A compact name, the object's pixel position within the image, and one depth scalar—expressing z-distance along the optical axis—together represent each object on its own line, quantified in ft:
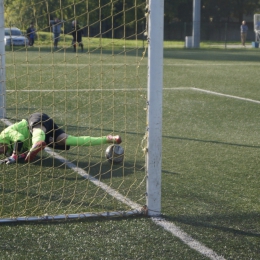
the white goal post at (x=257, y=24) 220.16
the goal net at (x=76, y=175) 28.59
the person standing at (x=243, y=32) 231.31
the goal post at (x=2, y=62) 46.34
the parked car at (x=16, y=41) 151.12
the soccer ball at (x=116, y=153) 36.51
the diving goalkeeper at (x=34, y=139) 35.31
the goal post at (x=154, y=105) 26.76
